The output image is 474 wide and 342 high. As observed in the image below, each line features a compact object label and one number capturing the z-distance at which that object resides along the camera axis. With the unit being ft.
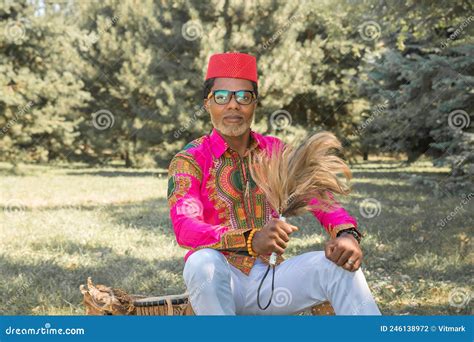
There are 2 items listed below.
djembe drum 9.25
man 8.12
